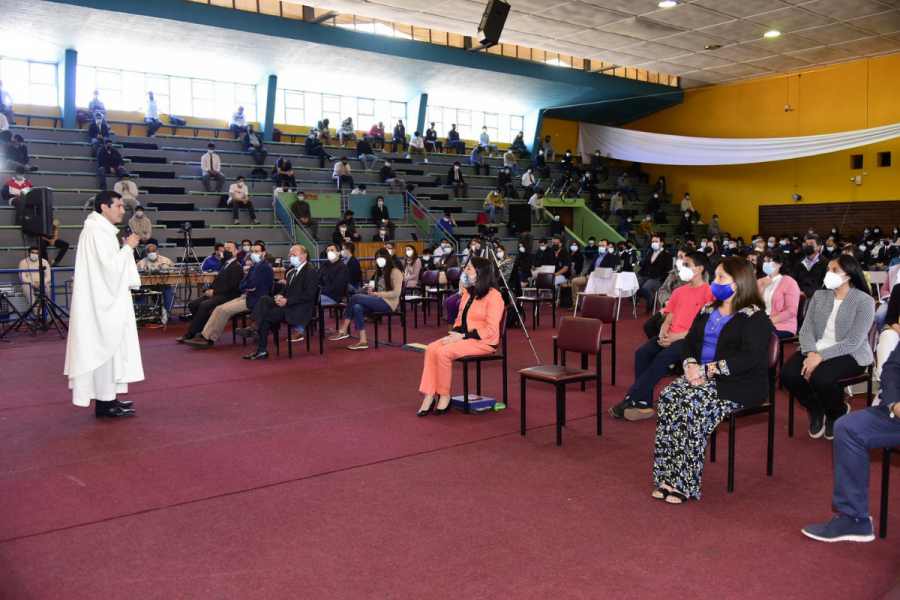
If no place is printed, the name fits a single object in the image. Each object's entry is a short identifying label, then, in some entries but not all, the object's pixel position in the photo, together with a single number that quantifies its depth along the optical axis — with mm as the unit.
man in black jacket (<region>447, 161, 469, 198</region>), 20125
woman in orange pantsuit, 5273
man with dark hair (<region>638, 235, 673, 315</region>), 12070
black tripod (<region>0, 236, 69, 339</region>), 9938
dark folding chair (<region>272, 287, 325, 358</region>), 8031
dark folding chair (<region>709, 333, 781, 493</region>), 3691
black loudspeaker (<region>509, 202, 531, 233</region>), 18688
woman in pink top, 5781
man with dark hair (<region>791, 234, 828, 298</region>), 9719
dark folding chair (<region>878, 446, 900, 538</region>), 3105
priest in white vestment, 5180
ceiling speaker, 9992
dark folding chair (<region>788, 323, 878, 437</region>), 4309
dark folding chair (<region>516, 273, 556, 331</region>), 10289
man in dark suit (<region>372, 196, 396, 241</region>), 16750
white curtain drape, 15922
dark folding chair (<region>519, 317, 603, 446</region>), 4578
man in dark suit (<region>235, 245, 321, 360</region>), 7926
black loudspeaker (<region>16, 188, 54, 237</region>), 8753
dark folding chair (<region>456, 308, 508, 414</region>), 5304
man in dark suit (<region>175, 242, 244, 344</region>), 8820
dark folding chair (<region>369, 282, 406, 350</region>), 8422
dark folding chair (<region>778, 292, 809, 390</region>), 5592
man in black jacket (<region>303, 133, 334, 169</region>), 18922
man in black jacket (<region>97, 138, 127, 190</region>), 14662
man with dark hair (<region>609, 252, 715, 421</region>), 5133
